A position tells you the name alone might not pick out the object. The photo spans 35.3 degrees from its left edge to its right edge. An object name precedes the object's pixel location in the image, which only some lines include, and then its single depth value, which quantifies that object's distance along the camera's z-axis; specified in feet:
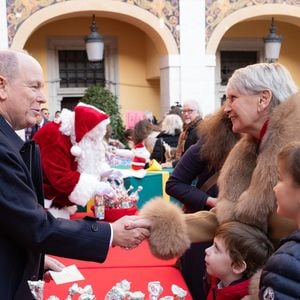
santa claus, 11.51
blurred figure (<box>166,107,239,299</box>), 8.55
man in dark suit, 4.80
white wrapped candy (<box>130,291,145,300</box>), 5.24
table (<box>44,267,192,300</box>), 7.17
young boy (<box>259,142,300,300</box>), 4.46
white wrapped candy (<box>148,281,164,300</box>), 5.47
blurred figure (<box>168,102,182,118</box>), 22.07
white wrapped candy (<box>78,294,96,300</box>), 5.16
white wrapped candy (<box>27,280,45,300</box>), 5.01
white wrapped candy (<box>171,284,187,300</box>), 5.57
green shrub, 30.71
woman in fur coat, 5.95
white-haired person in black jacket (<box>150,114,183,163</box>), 19.93
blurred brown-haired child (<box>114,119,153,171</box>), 16.11
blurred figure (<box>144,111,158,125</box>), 28.26
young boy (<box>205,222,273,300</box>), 5.90
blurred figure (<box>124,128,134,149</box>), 27.78
